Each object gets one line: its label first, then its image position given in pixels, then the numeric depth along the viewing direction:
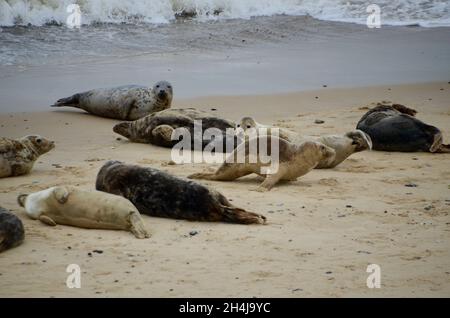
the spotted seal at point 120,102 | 20.44
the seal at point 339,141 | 15.45
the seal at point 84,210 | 11.37
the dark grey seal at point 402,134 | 16.73
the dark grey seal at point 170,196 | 11.77
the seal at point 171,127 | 17.11
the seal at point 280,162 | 14.05
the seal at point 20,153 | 14.79
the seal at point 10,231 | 10.36
